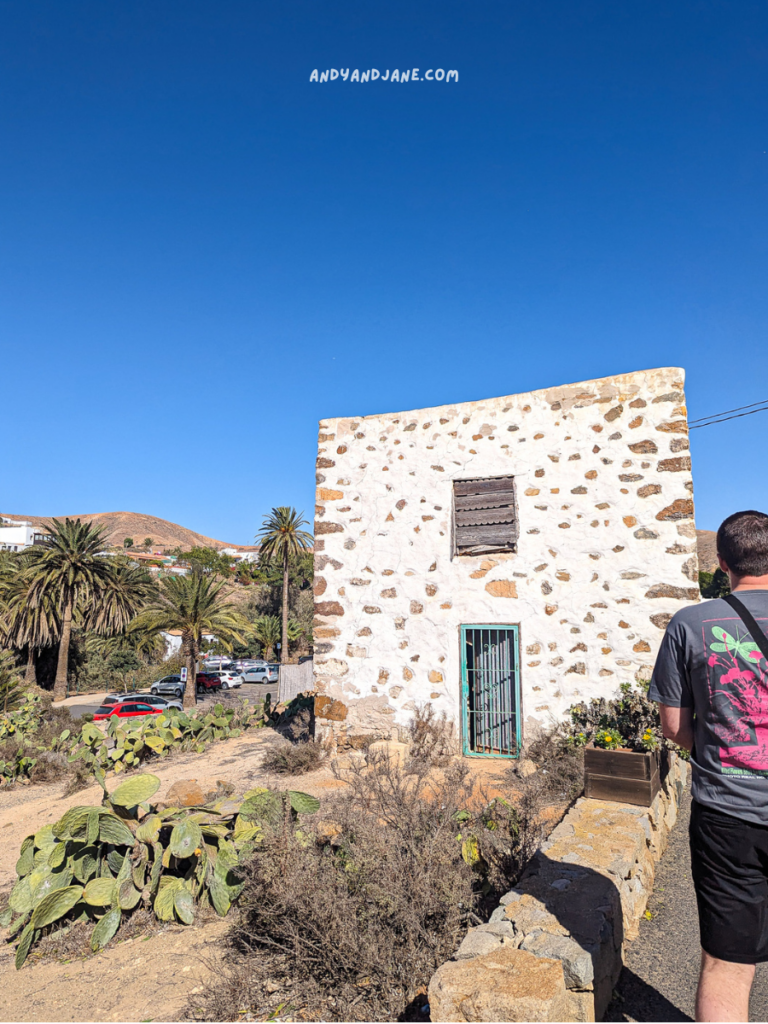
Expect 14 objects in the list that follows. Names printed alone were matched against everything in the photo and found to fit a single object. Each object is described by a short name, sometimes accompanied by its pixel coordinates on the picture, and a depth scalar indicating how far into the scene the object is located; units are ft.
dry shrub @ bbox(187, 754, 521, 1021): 8.30
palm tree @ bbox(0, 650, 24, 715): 38.02
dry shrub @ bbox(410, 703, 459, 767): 21.48
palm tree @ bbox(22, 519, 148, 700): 69.31
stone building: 20.17
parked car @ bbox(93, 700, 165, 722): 57.16
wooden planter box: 13.09
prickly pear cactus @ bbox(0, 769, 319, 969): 11.65
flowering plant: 14.24
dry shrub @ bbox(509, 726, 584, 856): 11.94
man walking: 5.55
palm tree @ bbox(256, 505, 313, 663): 104.17
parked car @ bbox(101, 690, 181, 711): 68.28
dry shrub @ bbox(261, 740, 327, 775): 22.08
